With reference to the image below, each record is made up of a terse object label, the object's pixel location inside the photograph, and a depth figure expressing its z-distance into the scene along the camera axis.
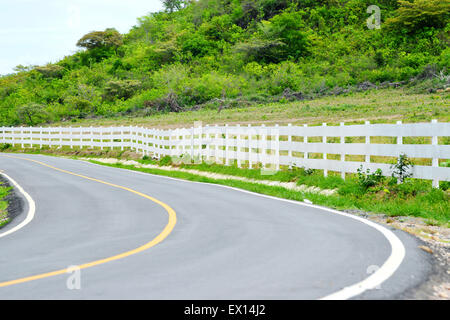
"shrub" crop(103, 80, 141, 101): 76.81
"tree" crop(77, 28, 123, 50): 100.75
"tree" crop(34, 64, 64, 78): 94.25
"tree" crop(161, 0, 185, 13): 120.62
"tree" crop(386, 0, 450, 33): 59.78
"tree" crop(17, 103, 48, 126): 64.82
